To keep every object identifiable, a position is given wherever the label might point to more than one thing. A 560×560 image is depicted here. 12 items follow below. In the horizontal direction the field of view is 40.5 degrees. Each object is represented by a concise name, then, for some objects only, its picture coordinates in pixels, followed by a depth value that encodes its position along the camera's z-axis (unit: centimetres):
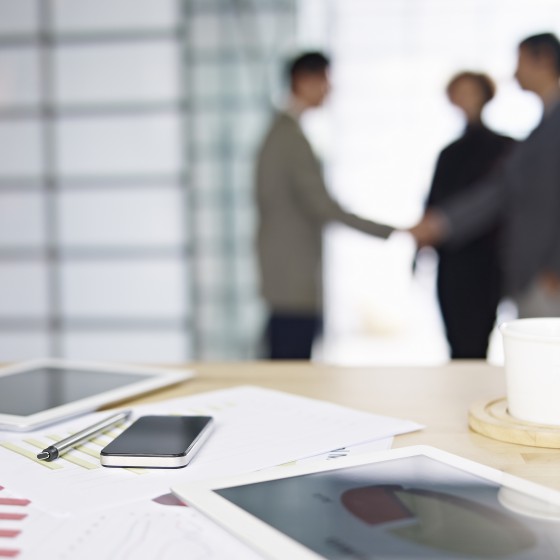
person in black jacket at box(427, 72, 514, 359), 265
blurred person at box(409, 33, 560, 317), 234
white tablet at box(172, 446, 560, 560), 38
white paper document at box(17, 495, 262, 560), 39
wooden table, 57
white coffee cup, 58
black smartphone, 53
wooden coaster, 58
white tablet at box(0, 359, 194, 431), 67
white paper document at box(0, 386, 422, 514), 49
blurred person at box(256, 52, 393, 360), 244
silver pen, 55
